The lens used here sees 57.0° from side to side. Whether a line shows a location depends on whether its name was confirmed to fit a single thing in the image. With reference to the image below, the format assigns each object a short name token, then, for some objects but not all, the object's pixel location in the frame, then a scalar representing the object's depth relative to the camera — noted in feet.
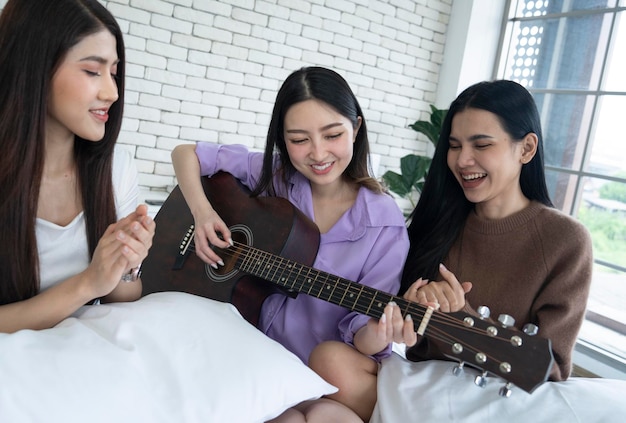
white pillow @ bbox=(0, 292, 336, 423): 2.94
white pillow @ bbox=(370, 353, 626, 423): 3.73
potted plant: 11.54
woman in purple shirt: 5.10
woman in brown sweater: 4.66
